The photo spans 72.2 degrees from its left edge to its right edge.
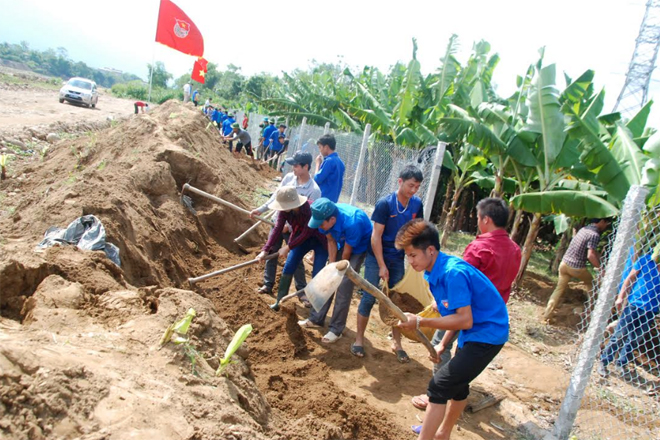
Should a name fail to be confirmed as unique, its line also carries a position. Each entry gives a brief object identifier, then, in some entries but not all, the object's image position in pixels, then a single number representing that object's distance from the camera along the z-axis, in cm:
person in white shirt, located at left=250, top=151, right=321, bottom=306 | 592
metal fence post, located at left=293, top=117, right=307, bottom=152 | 1477
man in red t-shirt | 361
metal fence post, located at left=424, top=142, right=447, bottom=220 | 616
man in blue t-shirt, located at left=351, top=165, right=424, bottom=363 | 432
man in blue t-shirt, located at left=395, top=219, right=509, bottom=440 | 289
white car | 2350
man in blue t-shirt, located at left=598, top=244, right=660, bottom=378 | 486
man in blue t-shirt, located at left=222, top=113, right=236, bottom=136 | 1944
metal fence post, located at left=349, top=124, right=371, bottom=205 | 845
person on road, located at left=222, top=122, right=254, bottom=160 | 1694
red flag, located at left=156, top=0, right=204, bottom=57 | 1689
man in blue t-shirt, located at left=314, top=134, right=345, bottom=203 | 633
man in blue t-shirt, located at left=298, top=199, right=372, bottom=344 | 444
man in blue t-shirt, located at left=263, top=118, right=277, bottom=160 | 1733
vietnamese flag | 2114
